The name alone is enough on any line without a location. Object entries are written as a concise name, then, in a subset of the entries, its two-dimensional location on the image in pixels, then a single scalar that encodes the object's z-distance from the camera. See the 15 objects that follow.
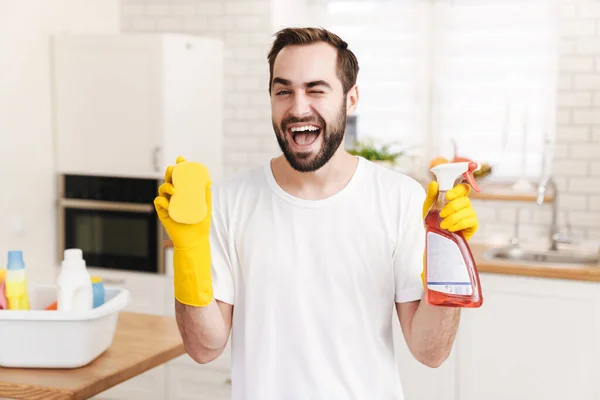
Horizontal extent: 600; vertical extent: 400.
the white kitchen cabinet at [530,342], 3.00
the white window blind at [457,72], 4.39
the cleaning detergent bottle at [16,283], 2.20
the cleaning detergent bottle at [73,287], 2.15
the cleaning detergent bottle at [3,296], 2.20
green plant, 4.31
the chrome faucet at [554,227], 3.39
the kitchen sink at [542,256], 3.43
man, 1.73
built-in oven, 4.05
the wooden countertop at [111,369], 2.00
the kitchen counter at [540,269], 2.96
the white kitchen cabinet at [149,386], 3.96
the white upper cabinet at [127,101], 4.00
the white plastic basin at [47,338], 2.11
